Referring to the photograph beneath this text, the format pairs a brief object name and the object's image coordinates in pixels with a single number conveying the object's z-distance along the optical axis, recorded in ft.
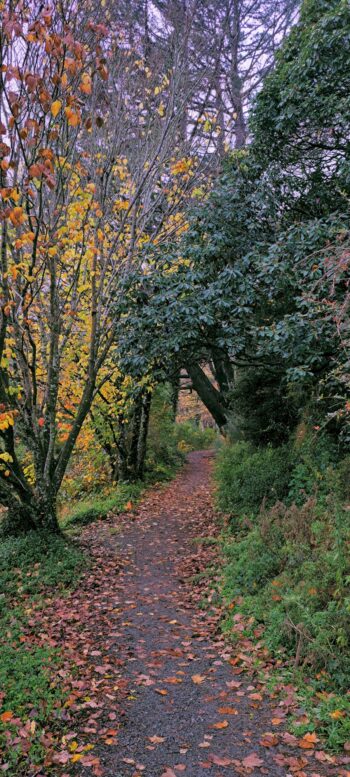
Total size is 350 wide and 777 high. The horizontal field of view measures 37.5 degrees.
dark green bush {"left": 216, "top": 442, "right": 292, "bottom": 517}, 27.96
